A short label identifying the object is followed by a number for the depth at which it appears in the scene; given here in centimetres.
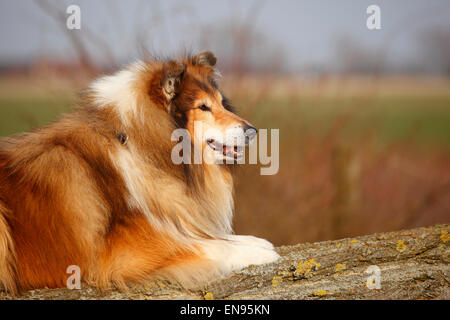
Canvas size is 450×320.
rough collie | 268
